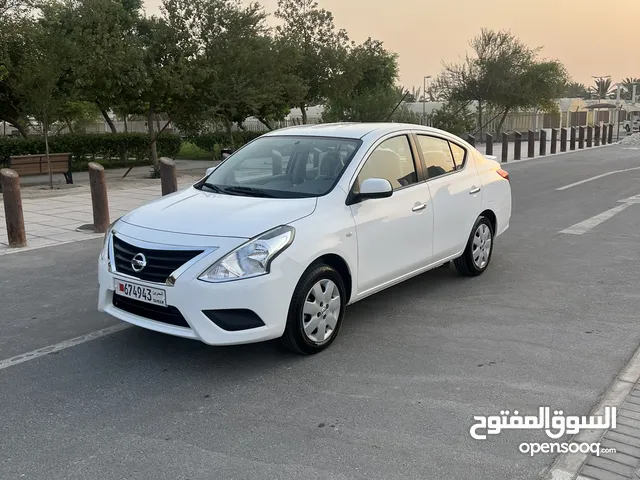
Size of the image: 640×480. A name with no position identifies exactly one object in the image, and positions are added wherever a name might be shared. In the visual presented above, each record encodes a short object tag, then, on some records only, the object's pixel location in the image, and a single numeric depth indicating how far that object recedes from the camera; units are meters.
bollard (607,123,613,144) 35.54
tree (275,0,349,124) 27.52
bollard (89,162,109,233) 9.73
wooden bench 15.85
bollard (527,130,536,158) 24.19
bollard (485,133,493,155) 22.94
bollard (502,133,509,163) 22.56
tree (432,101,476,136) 31.92
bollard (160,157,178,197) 11.10
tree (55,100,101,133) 25.64
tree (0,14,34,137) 16.31
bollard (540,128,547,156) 25.91
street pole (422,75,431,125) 31.74
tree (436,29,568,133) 33.06
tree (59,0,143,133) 17.16
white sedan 4.16
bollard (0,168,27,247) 8.50
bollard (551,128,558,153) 26.68
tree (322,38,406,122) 26.70
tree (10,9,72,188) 15.51
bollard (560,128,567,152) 27.55
